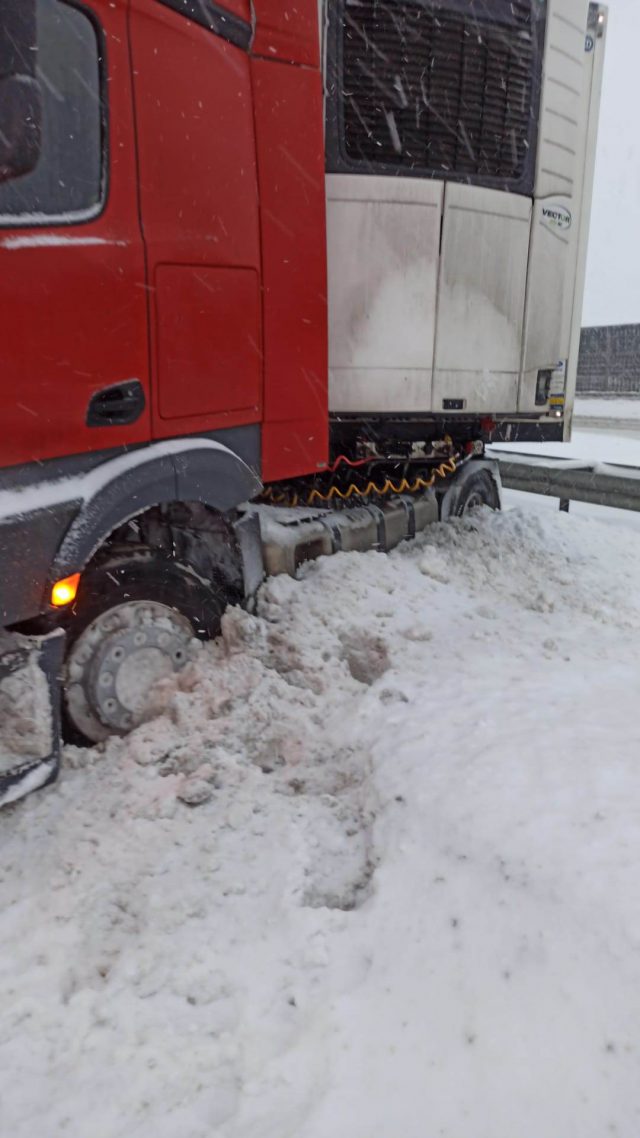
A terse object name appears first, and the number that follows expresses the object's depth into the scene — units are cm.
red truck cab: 268
